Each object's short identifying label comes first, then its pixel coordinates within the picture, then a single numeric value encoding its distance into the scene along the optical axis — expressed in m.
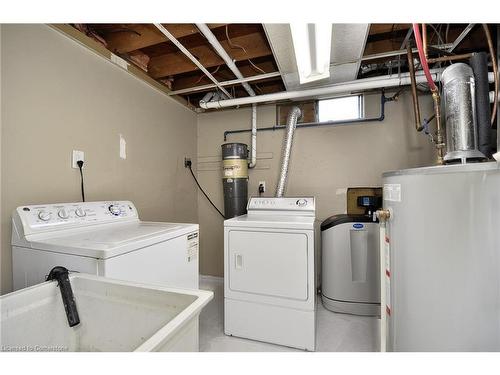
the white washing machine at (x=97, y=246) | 0.99
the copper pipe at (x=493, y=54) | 1.15
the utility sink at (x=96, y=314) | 0.68
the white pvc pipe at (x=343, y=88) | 1.94
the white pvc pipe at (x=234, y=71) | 1.52
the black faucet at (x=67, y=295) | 0.78
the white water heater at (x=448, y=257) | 0.91
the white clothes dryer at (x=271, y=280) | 1.63
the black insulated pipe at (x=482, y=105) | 1.34
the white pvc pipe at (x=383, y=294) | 1.29
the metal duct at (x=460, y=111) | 1.18
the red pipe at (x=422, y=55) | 1.02
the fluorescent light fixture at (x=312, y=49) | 1.21
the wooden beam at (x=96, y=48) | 1.44
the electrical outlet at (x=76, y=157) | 1.50
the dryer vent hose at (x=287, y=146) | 2.50
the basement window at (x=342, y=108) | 2.51
